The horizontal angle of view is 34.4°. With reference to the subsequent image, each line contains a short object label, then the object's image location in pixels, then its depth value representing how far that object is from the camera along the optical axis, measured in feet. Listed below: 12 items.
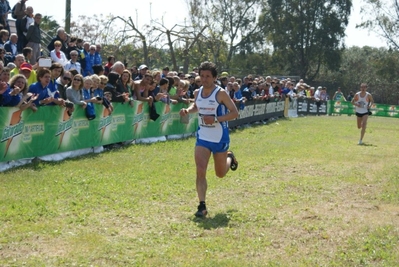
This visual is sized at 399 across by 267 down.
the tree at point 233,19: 169.99
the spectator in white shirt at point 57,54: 53.62
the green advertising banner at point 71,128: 37.55
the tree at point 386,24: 210.79
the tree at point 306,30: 203.21
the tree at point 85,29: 144.77
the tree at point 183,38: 106.22
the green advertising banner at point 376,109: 141.18
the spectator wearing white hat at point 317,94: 132.95
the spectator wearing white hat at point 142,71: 58.39
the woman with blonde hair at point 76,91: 44.14
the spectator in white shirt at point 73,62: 52.95
